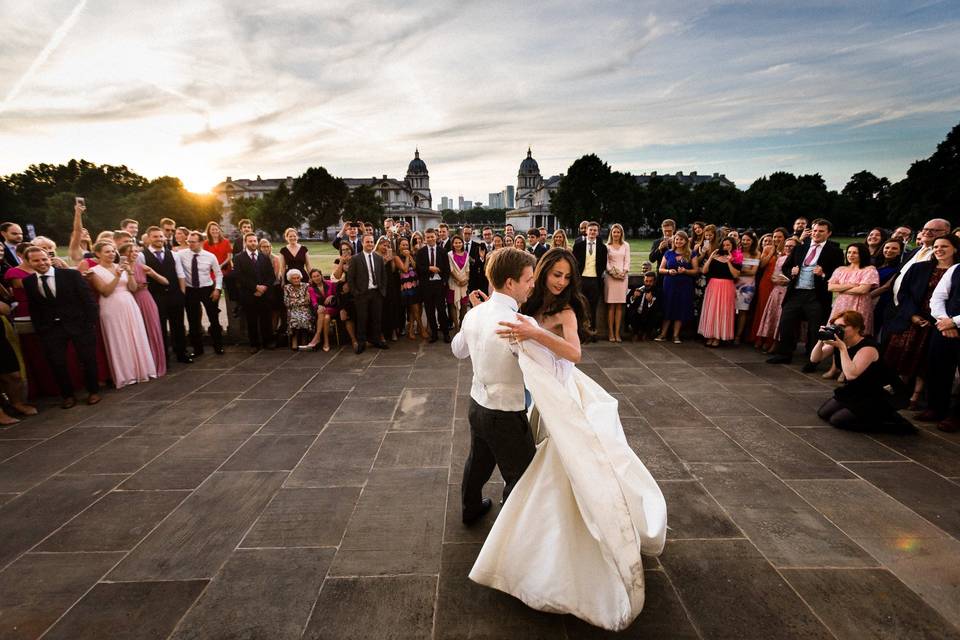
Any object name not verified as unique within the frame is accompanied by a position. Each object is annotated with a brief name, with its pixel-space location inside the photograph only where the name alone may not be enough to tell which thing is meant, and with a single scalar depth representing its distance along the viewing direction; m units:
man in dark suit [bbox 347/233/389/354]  7.64
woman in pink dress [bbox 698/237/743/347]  7.60
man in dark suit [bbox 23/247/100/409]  5.16
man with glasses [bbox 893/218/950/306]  5.27
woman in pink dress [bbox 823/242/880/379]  5.88
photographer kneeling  4.40
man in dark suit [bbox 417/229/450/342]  8.09
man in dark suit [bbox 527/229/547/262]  8.53
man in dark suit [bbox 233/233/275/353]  7.50
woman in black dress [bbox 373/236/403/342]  8.23
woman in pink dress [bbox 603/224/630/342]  8.02
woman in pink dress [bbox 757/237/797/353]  7.30
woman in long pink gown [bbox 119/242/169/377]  6.52
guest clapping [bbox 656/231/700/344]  7.94
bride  2.07
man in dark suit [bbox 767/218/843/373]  6.52
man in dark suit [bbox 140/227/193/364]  6.92
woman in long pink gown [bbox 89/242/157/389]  5.96
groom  2.32
